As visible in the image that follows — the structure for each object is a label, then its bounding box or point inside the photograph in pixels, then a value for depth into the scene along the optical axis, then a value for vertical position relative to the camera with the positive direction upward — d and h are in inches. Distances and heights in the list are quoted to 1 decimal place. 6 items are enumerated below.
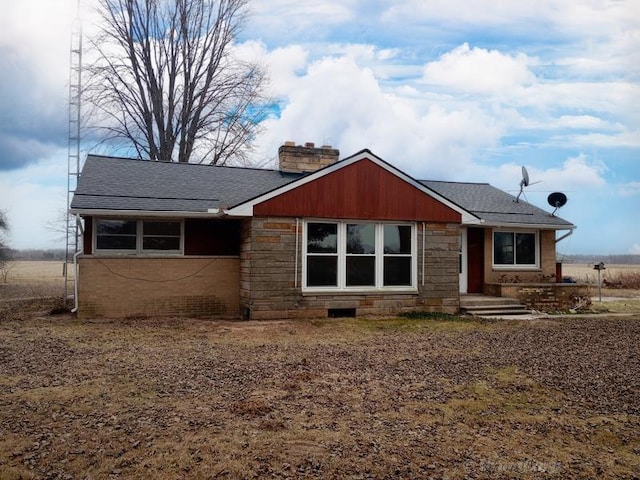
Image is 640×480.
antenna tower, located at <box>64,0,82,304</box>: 675.4 +157.1
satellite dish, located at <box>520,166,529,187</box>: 680.4 +108.3
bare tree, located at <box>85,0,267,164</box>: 989.2 +326.3
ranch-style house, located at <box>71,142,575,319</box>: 475.8 +12.3
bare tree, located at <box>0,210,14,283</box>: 1101.4 +11.0
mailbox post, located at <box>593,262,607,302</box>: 756.6 -7.9
